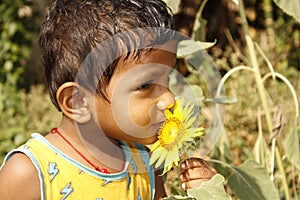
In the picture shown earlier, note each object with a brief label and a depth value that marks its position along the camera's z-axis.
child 0.93
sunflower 0.88
